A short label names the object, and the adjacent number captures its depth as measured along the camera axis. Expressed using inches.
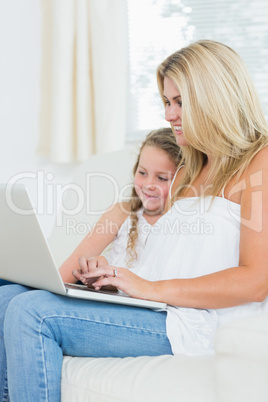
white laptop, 53.7
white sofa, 48.8
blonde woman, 56.8
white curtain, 113.1
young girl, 73.0
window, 112.9
